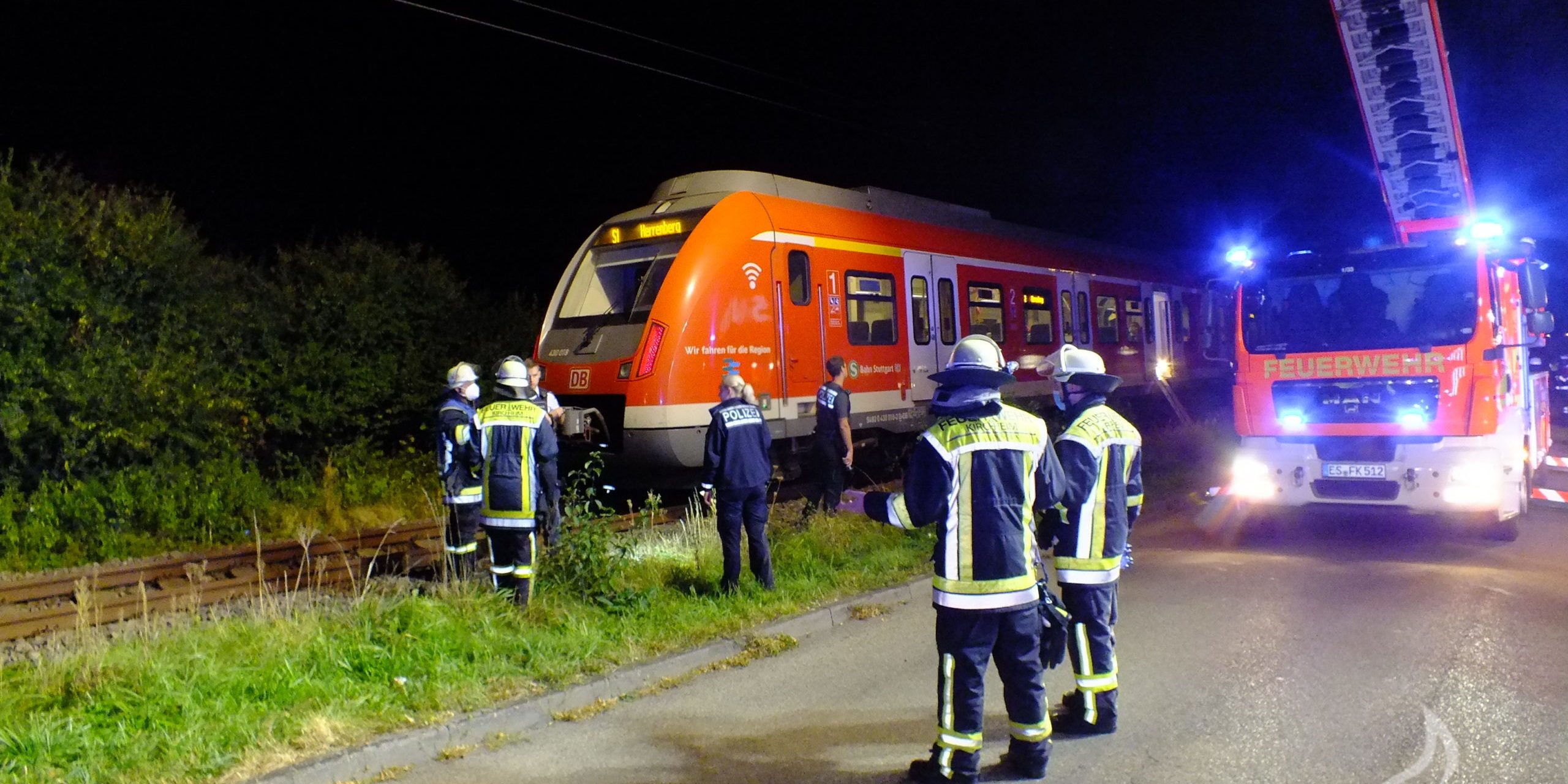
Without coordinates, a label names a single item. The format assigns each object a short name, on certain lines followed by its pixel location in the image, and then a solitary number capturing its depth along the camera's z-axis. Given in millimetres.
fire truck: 8396
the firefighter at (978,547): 3971
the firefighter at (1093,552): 4613
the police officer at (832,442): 9328
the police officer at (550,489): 7102
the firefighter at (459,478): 6916
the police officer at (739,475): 6961
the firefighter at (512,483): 6480
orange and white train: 9688
